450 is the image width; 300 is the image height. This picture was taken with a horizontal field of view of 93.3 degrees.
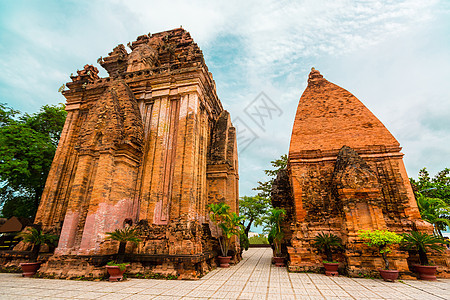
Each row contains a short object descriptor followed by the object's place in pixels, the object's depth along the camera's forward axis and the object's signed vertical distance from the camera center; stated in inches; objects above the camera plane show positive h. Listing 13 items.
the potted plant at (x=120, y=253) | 281.7 -24.3
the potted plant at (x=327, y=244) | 332.5 -16.5
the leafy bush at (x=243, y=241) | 538.4 -18.5
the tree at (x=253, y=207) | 976.9 +119.6
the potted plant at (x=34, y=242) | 310.8 -10.7
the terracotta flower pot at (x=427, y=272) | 296.8 -51.2
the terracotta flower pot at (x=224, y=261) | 402.9 -47.8
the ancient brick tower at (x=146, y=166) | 324.8 +120.8
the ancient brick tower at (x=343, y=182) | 349.4 +89.5
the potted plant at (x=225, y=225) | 405.1 +16.3
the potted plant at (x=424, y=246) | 298.7 -18.2
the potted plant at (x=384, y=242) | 290.4 -11.8
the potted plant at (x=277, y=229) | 437.3 +9.4
